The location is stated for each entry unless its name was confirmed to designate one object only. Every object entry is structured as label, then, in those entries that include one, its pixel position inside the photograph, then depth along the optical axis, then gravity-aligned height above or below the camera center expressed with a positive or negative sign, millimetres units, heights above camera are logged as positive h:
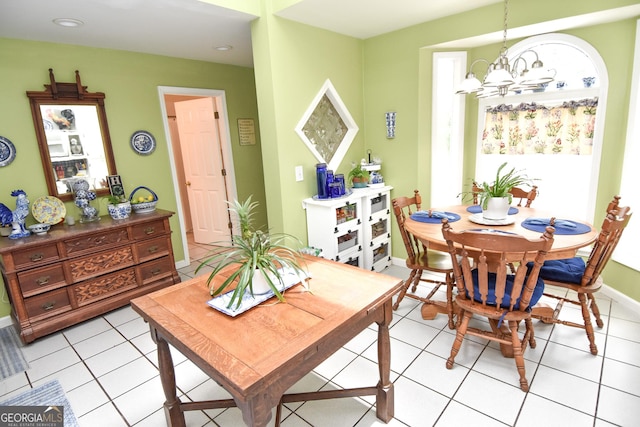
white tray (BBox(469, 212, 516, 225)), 2367 -604
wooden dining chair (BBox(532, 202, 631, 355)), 1965 -912
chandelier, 1977 +328
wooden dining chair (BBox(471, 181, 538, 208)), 2924 -528
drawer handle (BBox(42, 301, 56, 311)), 2650 -1124
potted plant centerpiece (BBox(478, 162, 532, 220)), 2270 -430
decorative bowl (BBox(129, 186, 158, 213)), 3320 -476
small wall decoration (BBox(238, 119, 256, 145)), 4479 +248
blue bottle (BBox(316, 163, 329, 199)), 3104 -308
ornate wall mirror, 2957 +218
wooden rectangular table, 1092 -676
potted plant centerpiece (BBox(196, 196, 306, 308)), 1444 -507
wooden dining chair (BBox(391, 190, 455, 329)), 2494 -967
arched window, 2840 +57
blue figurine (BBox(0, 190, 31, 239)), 2639 -412
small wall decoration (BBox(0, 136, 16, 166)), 2756 +102
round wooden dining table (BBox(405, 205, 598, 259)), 1923 -633
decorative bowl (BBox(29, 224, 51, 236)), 2699 -529
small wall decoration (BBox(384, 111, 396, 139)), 3497 +185
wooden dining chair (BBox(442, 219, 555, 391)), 1724 -850
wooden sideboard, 2547 -915
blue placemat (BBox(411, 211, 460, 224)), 2559 -604
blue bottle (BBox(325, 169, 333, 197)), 3111 -321
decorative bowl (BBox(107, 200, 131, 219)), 3131 -489
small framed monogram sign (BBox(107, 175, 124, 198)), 3301 -274
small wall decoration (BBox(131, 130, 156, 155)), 3533 +143
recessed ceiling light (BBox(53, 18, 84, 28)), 2479 +1021
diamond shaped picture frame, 3143 +171
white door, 4379 -210
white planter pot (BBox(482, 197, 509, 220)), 2307 -498
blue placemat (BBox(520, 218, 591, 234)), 2164 -621
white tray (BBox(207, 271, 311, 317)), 1393 -649
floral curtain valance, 2900 +36
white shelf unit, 3061 -803
